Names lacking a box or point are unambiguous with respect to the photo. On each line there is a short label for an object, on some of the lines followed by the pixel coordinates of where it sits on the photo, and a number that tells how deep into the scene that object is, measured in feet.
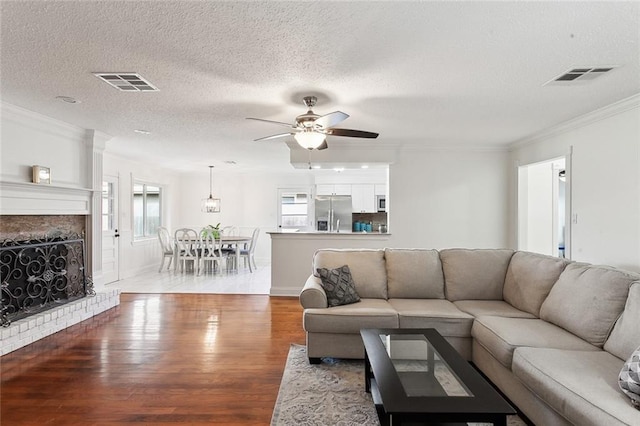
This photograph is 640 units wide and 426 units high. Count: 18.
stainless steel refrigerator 26.25
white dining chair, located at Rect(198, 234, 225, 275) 23.45
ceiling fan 10.15
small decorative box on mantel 12.72
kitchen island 18.10
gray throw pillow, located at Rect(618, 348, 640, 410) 5.05
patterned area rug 7.16
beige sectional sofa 5.89
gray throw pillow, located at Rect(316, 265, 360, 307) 10.39
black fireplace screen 11.73
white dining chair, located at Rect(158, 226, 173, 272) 24.38
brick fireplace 11.35
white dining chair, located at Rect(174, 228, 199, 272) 23.45
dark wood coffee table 5.01
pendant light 27.91
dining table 24.13
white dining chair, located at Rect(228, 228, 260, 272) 25.20
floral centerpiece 24.02
